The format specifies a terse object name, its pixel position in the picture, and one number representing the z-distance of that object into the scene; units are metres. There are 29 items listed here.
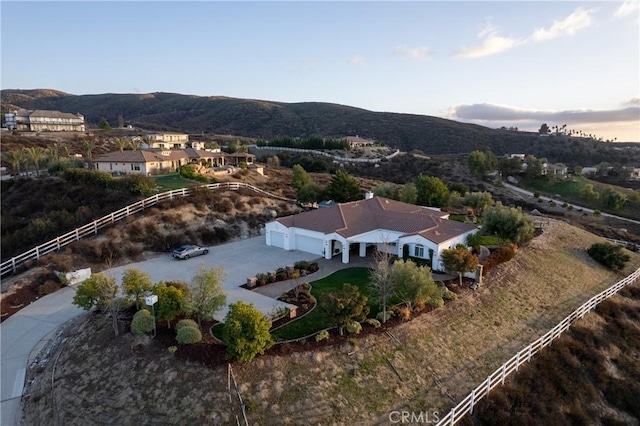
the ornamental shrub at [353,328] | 18.47
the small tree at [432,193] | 42.88
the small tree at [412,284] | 20.48
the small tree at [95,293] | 18.97
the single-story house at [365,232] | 28.91
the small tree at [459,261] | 24.44
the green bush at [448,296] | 22.75
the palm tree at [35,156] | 46.25
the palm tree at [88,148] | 56.88
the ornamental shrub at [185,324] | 17.62
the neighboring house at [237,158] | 68.28
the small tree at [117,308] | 18.33
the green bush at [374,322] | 19.34
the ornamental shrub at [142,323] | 17.66
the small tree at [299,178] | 48.09
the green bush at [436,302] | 21.28
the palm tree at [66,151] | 59.43
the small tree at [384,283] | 20.08
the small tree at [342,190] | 42.41
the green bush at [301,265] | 27.14
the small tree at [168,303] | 18.22
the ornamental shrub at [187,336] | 16.94
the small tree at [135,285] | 19.64
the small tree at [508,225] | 31.34
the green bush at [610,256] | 32.38
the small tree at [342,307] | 18.16
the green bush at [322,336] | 17.73
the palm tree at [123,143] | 58.73
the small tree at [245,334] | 15.59
